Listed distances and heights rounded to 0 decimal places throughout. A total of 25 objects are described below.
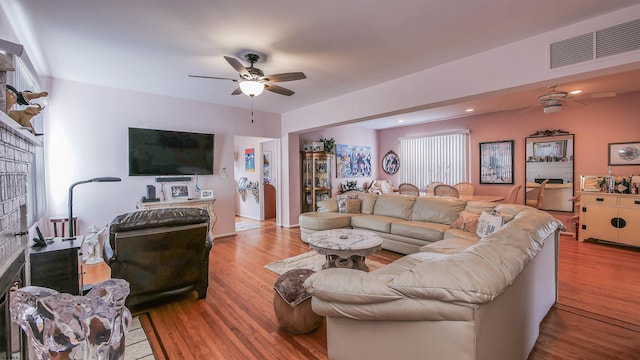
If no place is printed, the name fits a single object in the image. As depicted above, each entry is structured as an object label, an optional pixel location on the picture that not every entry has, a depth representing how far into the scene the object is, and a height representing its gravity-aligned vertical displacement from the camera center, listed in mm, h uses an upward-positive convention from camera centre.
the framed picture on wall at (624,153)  4590 +286
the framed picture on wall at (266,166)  7133 +244
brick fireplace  1331 -254
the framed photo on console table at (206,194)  5004 -329
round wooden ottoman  2123 -1055
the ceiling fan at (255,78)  2930 +1067
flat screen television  4430 +420
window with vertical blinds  6629 +383
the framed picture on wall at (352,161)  7494 +384
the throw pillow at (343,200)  5086 -489
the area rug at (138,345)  1921 -1262
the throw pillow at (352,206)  5051 -599
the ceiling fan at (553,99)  3916 +1077
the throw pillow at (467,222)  3513 -661
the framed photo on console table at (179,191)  4809 -262
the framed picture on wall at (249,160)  7258 +418
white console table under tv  4320 -456
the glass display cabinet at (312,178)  6539 -79
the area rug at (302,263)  3537 -1205
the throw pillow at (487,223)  3111 -605
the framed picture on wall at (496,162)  5914 +219
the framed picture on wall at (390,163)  8055 +327
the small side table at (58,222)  3705 -602
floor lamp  2576 -276
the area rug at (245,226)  6129 -1173
